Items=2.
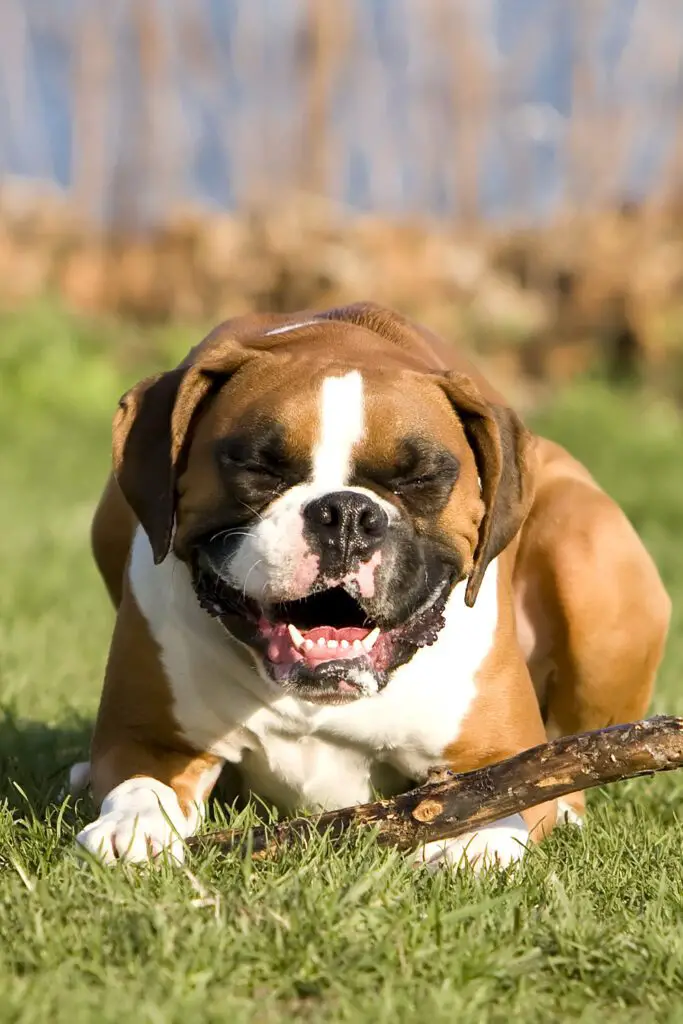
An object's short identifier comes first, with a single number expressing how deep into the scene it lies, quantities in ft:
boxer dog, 20.95
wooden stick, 20.43
